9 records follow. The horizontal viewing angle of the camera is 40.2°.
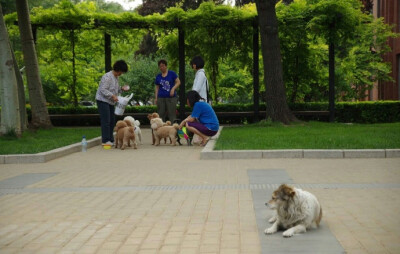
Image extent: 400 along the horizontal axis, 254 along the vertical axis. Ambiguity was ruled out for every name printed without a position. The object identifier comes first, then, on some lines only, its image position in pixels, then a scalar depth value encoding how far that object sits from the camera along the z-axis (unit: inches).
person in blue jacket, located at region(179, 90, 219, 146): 534.9
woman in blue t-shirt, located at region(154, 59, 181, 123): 608.7
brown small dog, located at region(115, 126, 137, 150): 536.1
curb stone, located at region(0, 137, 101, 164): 453.4
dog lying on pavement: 199.5
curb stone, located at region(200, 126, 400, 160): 438.6
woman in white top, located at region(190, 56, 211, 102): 548.4
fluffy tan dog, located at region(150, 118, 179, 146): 556.4
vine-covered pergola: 799.1
